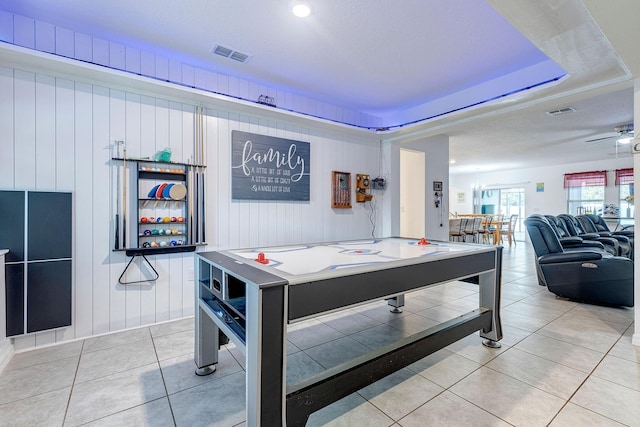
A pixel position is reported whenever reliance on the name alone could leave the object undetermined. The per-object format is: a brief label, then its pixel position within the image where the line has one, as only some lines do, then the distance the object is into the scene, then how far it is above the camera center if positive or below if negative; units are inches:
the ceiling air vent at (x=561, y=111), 166.9 +57.4
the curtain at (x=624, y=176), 311.9 +37.7
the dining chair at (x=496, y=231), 352.2 -22.6
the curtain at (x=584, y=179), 330.8 +38.2
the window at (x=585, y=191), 334.6 +24.2
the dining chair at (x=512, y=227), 353.0 -21.5
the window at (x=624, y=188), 313.1 +24.9
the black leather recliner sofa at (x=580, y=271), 128.5 -27.1
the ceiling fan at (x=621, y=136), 202.7 +56.9
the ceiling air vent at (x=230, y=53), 112.9 +61.9
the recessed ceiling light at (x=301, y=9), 88.4 +61.5
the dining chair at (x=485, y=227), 335.3 -17.7
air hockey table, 49.4 -18.3
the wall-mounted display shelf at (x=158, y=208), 112.6 +1.4
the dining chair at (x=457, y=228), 296.1 -16.4
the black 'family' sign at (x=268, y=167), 138.3 +21.9
